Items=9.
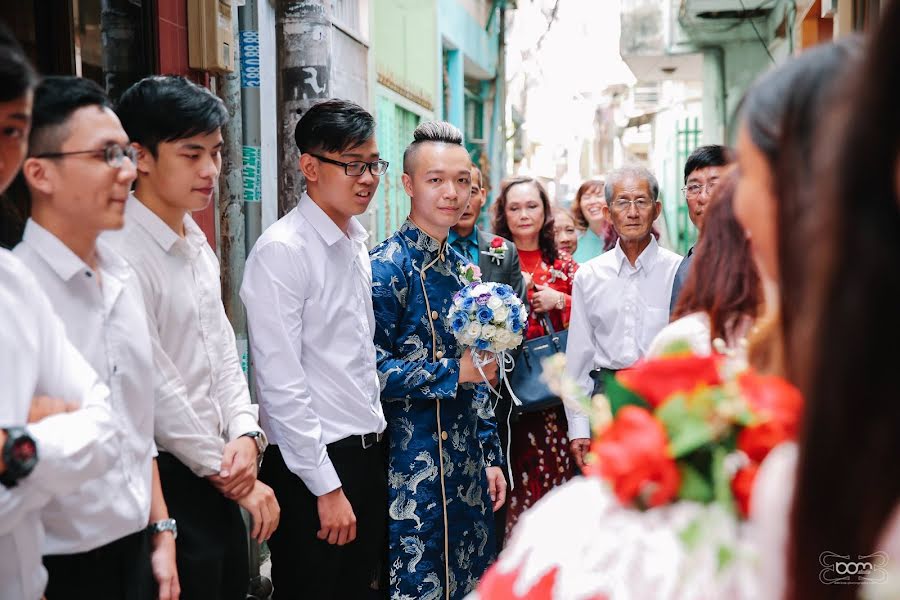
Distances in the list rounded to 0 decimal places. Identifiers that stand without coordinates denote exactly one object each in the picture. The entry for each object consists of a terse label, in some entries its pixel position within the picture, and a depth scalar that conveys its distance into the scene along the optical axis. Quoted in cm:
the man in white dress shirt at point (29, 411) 204
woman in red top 548
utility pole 489
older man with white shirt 503
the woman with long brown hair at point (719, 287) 253
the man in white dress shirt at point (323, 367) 361
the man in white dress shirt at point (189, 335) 306
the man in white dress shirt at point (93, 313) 254
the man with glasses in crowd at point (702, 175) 512
